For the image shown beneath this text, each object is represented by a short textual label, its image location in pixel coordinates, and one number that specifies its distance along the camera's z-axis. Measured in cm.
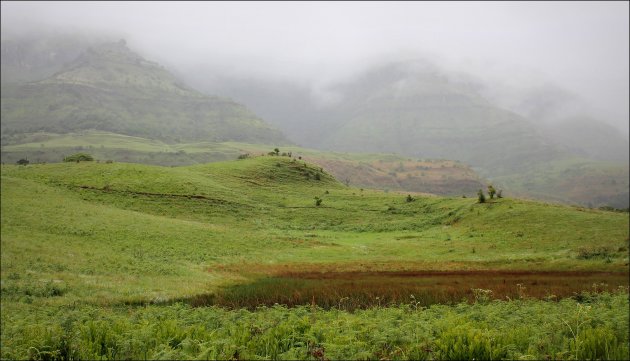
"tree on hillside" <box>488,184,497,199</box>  8164
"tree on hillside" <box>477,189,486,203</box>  8006
